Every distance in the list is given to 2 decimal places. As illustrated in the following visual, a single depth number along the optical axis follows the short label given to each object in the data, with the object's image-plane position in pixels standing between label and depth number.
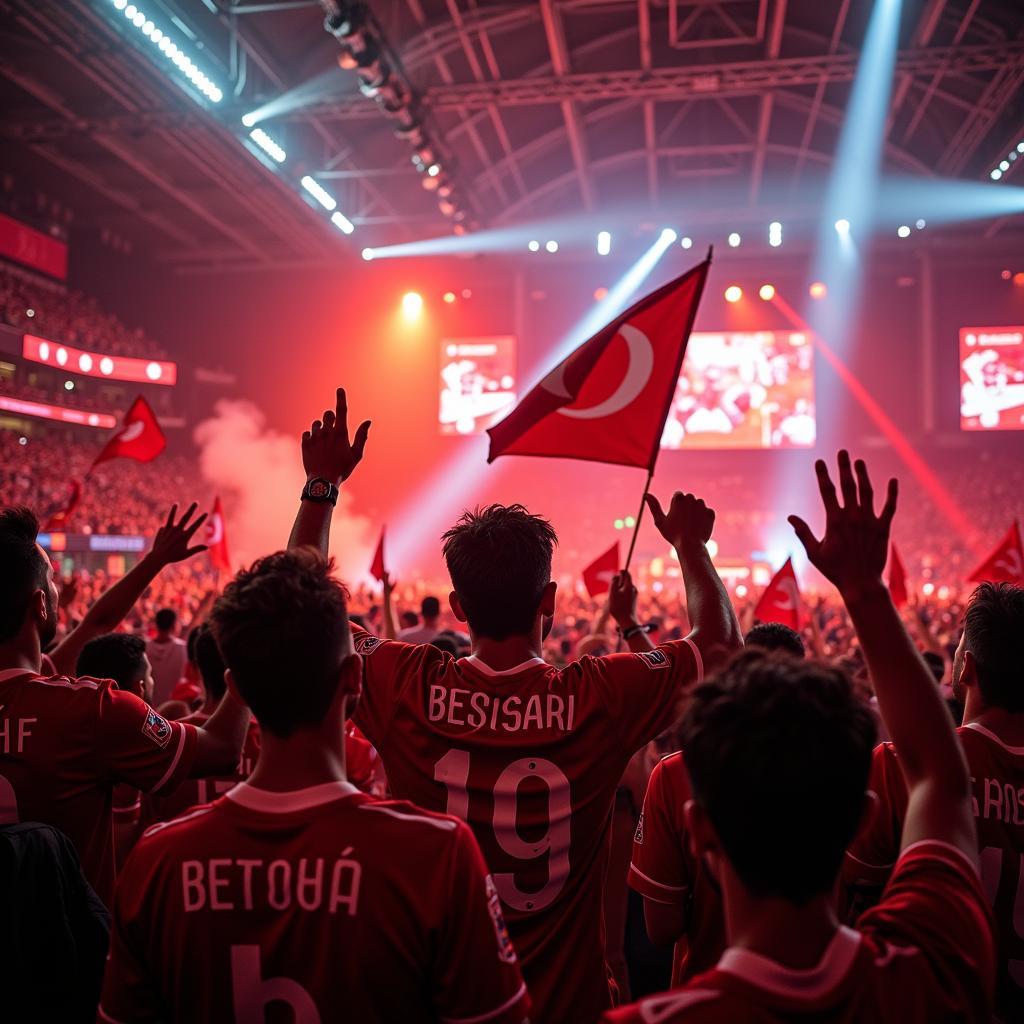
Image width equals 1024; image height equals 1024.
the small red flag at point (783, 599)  7.74
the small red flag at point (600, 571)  8.97
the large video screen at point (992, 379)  23.89
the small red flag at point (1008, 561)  8.28
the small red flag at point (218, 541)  10.25
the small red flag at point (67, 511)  9.11
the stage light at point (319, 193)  20.41
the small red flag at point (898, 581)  9.77
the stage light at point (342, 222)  22.08
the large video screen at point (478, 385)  26.69
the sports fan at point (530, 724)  2.15
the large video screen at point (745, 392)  24.94
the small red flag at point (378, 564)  8.45
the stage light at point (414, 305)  28.72
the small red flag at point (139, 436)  8.42
